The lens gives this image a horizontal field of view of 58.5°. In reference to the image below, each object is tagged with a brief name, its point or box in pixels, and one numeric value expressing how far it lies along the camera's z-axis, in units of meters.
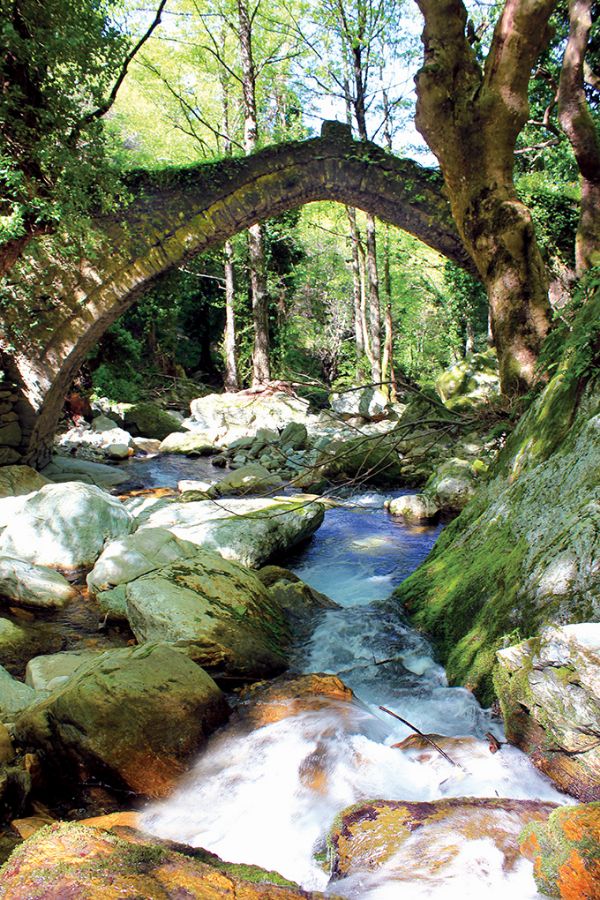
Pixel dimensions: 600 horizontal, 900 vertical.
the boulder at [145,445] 13.52
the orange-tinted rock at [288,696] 3.01
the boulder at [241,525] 5.73
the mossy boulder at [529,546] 2.61
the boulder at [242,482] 8.63
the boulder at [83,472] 9.18
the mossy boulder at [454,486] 7.57
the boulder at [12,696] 2.92
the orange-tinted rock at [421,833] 1.76
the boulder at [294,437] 12.62
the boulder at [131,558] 4.77
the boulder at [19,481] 7.69
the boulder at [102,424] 13.90
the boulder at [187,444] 13.06
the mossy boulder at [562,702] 2.00
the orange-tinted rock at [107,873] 1.33
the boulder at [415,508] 7.56
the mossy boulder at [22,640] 3.81
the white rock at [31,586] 4.67
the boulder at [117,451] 12.11
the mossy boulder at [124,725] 2.51
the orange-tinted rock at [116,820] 2.21
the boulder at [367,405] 14.43
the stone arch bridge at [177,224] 8.21
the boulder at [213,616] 3.53
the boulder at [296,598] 4.57
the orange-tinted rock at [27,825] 2.11
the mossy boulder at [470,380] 12.52
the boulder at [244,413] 14.70
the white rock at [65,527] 5.55
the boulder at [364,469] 8.93
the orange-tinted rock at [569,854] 1.44
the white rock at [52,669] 3.31
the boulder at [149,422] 15.00
